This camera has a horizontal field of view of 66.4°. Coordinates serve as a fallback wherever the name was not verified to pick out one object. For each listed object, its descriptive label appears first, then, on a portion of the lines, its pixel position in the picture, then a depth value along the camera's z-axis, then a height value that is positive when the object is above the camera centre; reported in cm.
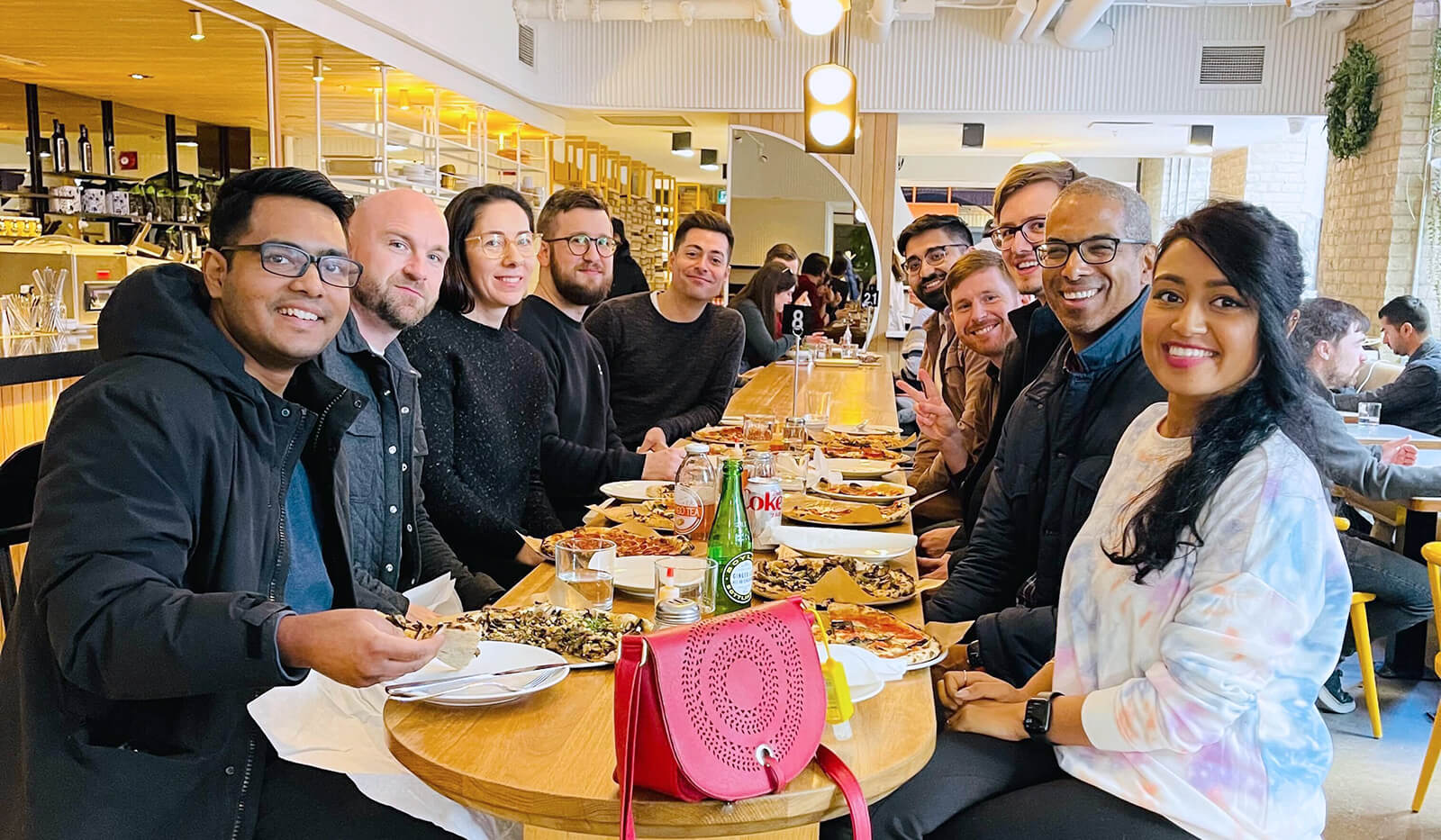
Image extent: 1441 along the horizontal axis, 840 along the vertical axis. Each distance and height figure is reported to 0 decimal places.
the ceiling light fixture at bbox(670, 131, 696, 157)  1192 +162
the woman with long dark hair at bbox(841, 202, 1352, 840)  158 -46
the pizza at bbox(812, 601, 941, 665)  169 -54
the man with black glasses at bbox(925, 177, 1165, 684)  220 -27
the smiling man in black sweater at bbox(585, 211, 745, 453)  479 -24
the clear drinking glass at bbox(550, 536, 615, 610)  184 -48
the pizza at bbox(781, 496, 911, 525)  257 -51
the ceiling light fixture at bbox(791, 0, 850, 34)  413 +106
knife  147 -53
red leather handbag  119 -47
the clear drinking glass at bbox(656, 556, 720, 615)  179 -48
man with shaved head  239 -27
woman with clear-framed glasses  302 -30
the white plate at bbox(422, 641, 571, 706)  144 -53
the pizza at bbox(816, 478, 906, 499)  288 -51
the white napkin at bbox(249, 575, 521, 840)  158 -67
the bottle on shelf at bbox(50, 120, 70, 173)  1039 +120
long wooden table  122 -56
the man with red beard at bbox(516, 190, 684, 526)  376 -10
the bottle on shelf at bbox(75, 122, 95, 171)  1076 +125
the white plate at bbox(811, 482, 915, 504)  283 -52
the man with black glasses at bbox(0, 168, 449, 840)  142 -40
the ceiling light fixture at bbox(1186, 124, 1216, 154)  1096 +168
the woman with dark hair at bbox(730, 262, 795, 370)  735 -11
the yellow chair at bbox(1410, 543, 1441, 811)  316 -124
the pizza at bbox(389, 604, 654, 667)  164 -53
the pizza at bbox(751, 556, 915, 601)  198 -52
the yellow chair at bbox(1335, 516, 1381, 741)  387 -121
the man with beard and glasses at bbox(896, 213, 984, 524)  398 -9
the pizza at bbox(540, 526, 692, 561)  221 -51
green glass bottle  182 -44
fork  144 -53
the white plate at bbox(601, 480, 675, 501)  282 -52
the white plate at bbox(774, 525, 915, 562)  227 -52
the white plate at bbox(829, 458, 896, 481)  319 -50
